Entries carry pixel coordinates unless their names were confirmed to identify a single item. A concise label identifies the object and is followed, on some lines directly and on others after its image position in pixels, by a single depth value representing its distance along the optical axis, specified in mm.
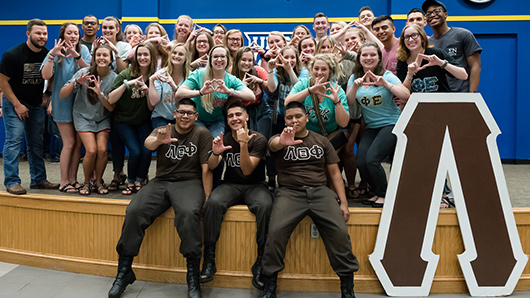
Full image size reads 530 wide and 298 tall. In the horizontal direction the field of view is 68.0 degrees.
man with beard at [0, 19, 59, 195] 2932
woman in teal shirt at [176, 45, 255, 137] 2754
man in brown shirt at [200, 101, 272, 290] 2367
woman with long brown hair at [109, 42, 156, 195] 2979
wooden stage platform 2439
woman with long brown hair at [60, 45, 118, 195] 2977
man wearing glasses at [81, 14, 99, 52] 3408
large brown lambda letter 2383
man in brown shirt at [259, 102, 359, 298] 2219
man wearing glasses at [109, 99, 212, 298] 2301
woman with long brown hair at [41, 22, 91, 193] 2988
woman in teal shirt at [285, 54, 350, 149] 2572
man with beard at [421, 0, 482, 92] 2982
